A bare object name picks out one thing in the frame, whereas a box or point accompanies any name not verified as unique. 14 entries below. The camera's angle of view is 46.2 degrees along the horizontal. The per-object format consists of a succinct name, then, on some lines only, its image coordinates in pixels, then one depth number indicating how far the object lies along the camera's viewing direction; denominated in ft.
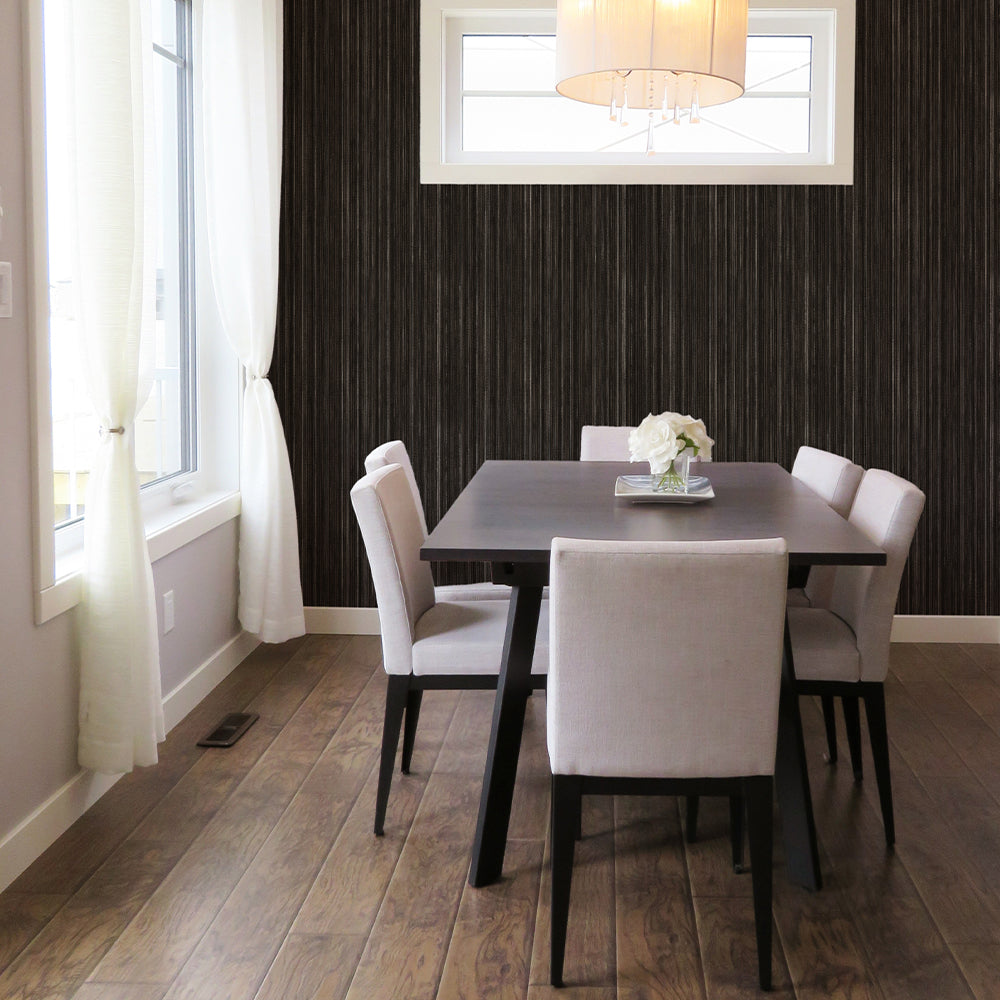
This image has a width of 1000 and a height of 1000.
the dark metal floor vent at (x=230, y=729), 11.21
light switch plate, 8.09
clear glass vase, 9.98
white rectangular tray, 9.78
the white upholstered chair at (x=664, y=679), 6.56
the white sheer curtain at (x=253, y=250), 13.12
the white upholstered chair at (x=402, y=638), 8.79
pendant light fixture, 8.93
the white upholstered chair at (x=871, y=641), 8.77
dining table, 7.64
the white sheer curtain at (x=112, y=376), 9.11
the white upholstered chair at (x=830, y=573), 10.31
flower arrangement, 9.58
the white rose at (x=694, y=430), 9.61
